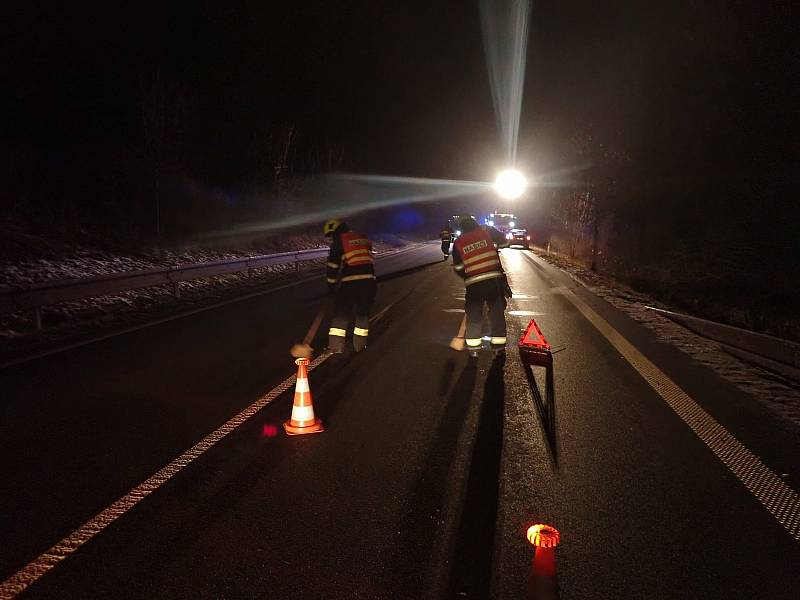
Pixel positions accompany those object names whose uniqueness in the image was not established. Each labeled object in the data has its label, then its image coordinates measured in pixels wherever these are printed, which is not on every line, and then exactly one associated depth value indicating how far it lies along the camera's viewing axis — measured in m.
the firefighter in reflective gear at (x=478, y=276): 8.22
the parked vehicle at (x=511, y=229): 38.34
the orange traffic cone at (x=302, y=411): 5.20
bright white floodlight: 54.38
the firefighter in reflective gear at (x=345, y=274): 8.13
